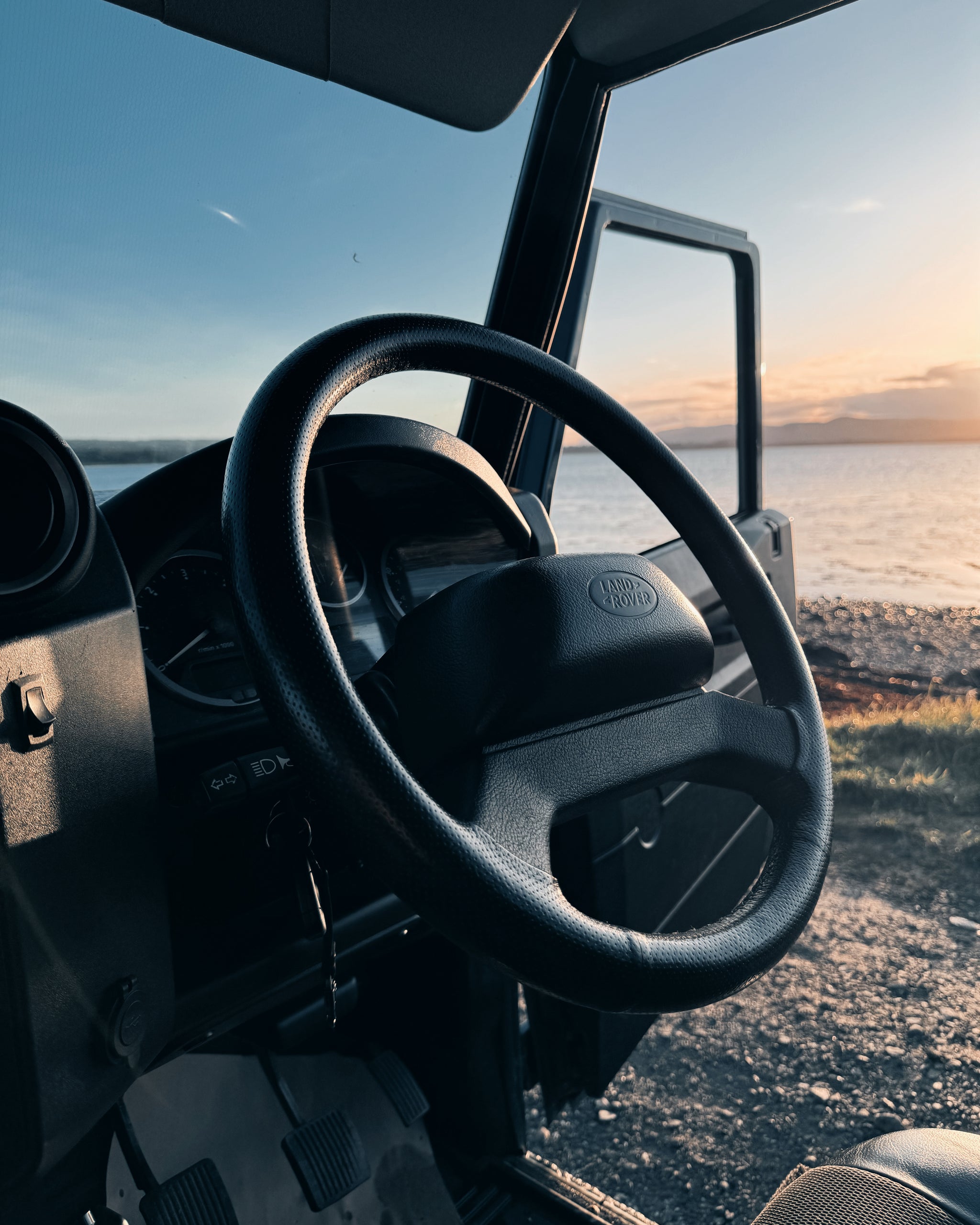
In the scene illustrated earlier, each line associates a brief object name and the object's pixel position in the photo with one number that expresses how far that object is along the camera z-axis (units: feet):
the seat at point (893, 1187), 2.46
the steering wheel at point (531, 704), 1.94
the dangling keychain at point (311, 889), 2.69
